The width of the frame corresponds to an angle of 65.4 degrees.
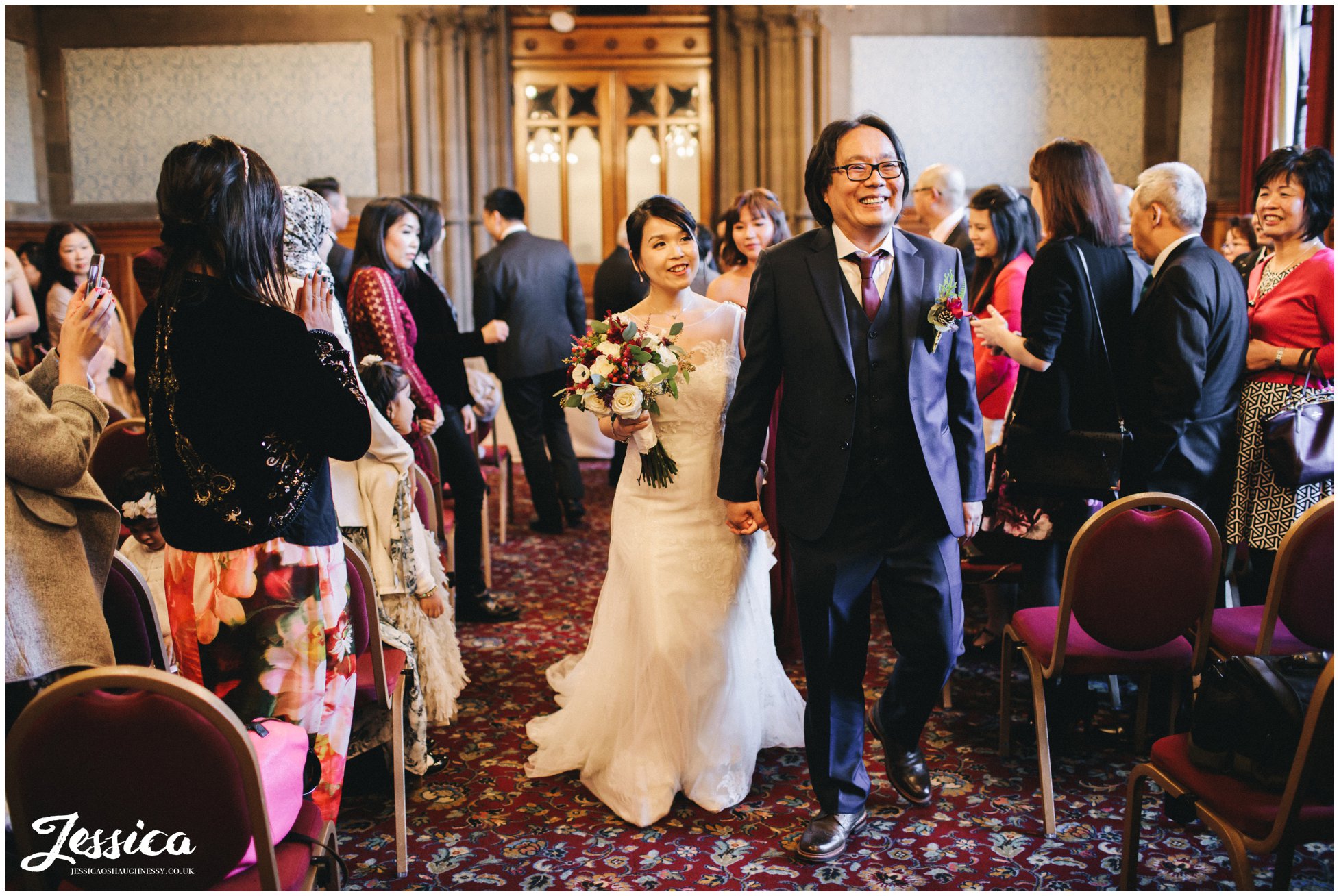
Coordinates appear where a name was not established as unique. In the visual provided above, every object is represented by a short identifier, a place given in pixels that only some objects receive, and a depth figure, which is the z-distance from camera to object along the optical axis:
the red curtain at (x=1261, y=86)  8.00
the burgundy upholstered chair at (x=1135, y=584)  2.54
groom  2.52
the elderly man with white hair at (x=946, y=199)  4.84
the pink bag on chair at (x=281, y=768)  1.80
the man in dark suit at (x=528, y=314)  6.09
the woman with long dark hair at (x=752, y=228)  4.47
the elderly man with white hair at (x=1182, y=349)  3.11
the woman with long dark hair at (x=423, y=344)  3.86
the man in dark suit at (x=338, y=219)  5.00
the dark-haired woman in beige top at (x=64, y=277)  6.07
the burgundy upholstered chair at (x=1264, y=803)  1.77
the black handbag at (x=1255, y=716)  1.89
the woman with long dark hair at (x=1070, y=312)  3.19
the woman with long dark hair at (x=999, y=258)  4.00
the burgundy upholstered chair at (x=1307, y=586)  2.44
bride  2.93
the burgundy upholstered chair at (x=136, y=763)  1.52
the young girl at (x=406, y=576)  3.06
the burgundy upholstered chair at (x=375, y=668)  2.50
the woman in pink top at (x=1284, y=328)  3.31
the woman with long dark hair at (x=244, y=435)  1.94
